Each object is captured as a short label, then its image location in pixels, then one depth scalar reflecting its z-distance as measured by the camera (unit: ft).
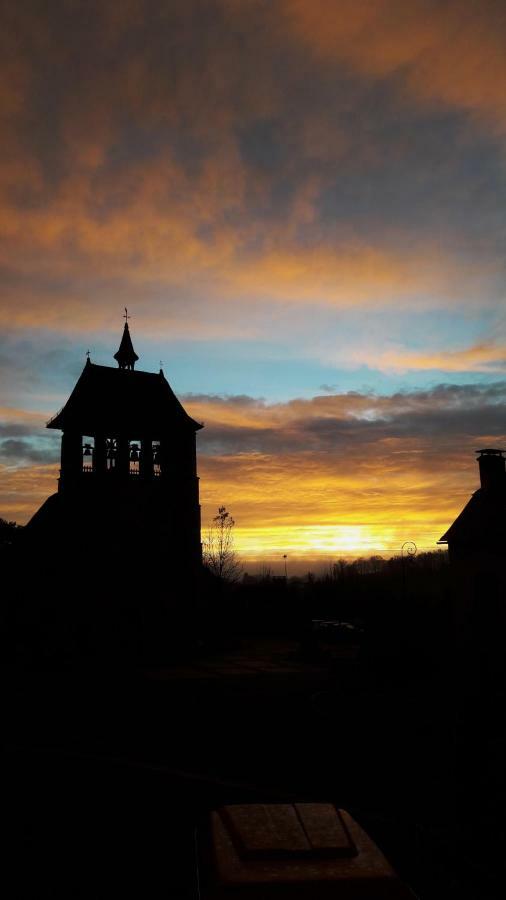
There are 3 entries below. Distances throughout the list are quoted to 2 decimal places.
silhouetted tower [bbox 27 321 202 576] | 112.16
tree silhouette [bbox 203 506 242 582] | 203.52
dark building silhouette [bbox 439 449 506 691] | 81.30
